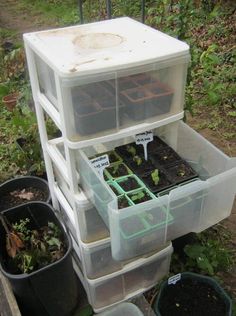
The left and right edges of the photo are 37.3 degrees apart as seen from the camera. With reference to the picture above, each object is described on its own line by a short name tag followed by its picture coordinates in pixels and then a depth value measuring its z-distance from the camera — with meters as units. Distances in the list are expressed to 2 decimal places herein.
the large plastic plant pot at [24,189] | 2.05
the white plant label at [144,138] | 1.43
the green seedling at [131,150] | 1.50
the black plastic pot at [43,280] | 1.51
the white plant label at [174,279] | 1.71
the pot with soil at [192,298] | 1.64
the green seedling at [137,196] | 1.29
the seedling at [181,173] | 1.37
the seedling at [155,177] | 1.35
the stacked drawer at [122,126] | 1.12
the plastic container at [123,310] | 1.73
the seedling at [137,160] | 1.46
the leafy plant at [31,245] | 1.60
